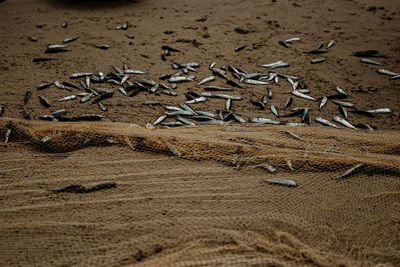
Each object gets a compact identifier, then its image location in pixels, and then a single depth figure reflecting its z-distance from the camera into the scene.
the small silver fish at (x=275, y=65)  5.23
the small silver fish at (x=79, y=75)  4.79
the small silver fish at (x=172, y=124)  3.83
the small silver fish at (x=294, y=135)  3.06
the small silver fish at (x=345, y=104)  4.31
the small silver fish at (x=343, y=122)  3.91
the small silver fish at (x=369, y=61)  5.25
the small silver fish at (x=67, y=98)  4.27
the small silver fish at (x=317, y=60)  5.33
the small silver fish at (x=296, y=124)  3.84
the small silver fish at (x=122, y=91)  4.47
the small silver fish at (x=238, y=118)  3.95
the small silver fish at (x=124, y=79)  4.69
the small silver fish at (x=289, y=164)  2.63
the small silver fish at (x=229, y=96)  4.45
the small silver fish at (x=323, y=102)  4.31
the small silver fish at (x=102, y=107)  4.09
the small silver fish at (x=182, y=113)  4.04
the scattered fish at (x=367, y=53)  5.50
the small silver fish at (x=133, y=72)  4.95
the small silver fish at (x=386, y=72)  4.96
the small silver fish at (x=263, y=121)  3.89
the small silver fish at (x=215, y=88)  4.66
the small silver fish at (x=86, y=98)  4.27
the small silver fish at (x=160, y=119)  3.89
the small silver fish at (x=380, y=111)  4.18
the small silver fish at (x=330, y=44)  5.77
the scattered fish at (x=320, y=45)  5.74
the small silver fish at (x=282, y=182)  2.48
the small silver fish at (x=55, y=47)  5.50
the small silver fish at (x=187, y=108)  4.11
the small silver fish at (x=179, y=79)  4.80
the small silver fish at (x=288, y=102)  4.30
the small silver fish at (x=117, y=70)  4.96
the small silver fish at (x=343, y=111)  4.13
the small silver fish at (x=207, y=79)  4.80
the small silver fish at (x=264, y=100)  4.37
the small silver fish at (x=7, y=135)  2.78
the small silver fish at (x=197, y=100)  4.31
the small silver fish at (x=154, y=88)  4.52
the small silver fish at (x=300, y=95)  4.46
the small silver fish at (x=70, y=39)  5.76
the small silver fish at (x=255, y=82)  4.81
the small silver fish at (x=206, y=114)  4.08
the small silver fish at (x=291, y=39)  5.95
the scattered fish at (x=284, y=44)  5.80
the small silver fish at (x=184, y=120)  3.86
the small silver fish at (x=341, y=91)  4.52
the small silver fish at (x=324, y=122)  3.93
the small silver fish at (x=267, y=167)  2.62
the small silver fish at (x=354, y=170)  2.56
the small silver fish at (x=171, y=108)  4.16
